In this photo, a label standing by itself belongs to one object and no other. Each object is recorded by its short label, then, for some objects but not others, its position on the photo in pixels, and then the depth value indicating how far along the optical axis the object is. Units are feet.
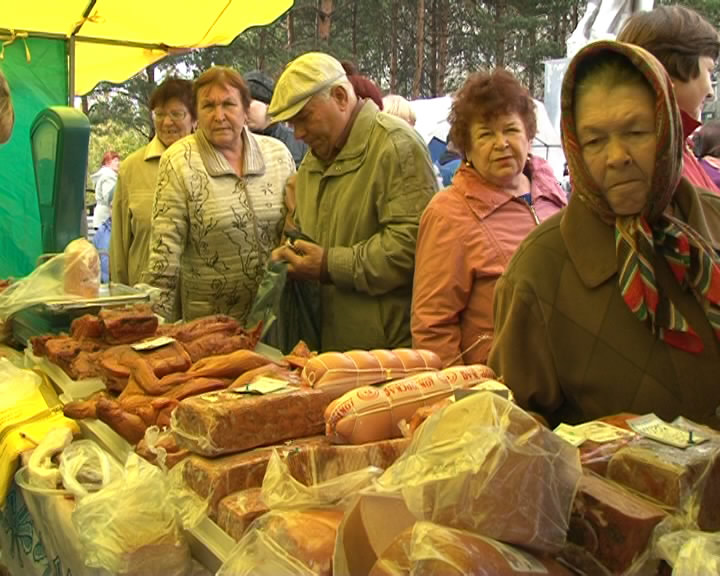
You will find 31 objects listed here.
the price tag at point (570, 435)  4.00
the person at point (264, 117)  14.38
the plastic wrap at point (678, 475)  3.41
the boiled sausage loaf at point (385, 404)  5.10
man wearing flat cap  9.63
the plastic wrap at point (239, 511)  4.53
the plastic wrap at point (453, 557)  3.00
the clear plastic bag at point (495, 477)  3.21
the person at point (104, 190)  26.94
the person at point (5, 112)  9.24
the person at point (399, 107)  14.65
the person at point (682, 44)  6.94
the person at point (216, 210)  10.88
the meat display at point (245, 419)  5.18
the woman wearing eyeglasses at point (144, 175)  13.75
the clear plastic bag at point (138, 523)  4.83
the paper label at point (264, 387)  5.66
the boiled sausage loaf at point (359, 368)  5.86
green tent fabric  17.34
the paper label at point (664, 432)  3.78
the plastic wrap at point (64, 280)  9.33
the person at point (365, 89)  11.18
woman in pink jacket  8.44
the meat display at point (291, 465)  4.72
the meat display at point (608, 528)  3.26
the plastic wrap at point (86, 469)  5.48
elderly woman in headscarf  4.73
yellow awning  16.67
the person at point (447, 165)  19.67
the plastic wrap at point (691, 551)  2.92
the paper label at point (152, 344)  7.51
